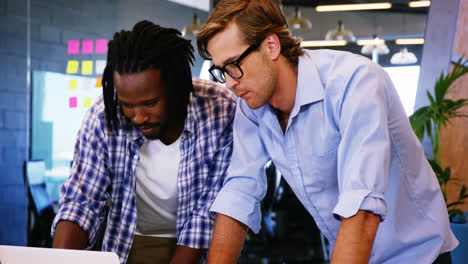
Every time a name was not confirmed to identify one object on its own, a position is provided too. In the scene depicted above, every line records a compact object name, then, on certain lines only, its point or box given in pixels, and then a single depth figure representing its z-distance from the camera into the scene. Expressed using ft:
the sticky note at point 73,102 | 15.66
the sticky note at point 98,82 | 15.61
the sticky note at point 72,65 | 15.56
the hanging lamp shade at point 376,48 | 14.33
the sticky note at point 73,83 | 15.58
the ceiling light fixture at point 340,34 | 14.99
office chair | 14.14
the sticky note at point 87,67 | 15.58
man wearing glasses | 3.40
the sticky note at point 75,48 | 15.58
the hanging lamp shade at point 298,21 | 14.85
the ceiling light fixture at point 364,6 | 14.53
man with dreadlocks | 4.73
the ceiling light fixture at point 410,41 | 12.46
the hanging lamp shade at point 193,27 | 15.26
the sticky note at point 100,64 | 15.55
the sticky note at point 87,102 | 15.70
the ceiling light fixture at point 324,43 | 15.52
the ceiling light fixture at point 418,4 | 12.73
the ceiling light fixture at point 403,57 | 12.43
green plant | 9.71
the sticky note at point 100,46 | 15.61
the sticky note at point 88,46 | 15.61
